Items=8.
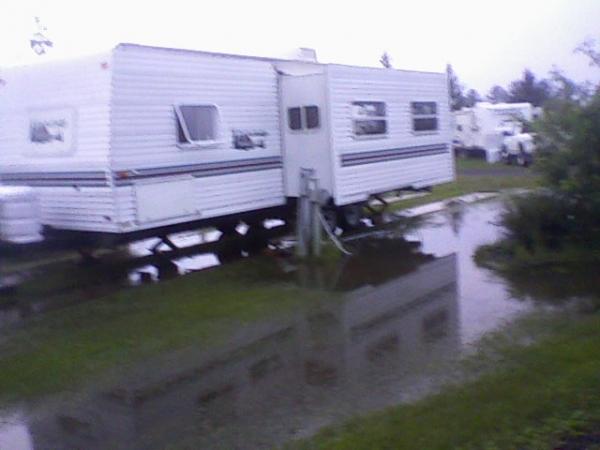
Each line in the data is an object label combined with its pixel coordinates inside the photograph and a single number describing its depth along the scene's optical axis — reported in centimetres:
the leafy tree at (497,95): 7499
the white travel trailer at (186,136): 1165
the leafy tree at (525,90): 6188
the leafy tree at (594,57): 1225
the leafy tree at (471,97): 6636
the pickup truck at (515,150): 3173
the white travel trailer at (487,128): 3659
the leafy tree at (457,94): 5752
